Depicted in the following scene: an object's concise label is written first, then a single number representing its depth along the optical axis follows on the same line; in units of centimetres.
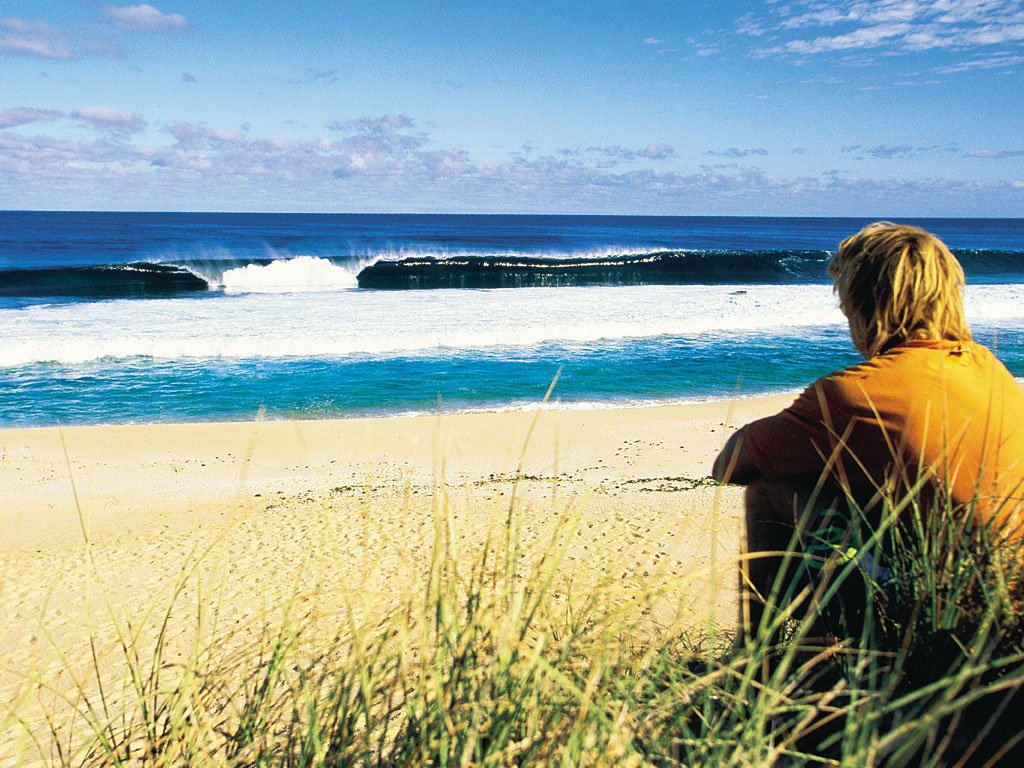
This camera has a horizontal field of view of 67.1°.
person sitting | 200
